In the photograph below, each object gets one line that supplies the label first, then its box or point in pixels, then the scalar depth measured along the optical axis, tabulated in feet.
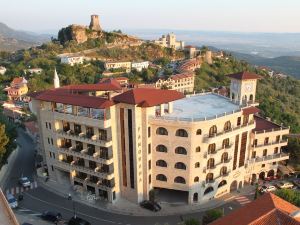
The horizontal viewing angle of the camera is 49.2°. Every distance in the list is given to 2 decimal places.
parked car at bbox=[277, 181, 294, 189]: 167.73
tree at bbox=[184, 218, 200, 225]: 114.56
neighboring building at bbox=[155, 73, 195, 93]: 362.27
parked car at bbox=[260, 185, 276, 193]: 162.71
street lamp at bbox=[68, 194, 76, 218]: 153.95
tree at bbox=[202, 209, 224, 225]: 119.44
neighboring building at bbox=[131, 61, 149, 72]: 442.83
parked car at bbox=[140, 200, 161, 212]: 146.56
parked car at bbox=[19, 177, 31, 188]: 167.73
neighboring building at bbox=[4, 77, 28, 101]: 351.25
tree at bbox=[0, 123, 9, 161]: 162.63
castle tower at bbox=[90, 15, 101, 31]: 552.82
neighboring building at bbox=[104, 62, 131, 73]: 431.68
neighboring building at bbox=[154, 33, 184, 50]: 571.11
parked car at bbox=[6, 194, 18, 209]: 148.36
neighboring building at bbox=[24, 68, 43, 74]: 399.44
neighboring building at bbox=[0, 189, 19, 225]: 93.91
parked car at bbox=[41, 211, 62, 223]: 139.04
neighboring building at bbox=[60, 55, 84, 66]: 424.70
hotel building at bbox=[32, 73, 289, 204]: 141.69
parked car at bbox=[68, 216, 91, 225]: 134.82
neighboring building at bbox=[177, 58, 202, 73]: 430.73
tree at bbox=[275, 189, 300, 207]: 121.80
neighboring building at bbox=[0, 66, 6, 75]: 411.97
